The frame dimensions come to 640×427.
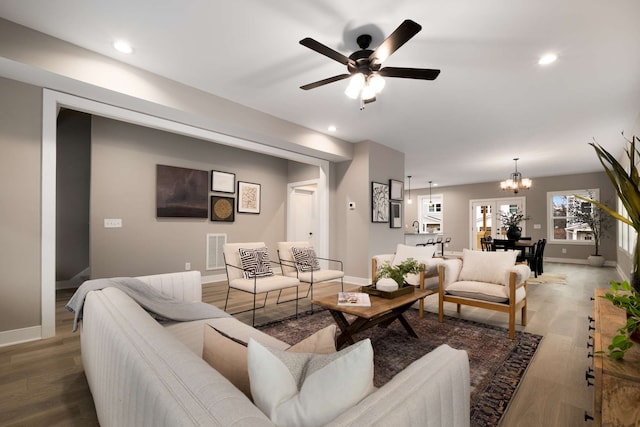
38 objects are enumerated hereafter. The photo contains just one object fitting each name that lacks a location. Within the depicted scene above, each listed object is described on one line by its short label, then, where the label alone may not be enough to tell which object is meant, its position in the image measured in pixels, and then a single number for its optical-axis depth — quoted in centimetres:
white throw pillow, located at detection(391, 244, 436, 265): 404
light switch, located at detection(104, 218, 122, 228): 439
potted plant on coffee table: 294
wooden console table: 93
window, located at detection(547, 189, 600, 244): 842
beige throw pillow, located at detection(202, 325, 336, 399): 97
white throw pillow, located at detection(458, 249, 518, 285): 336
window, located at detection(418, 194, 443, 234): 1144
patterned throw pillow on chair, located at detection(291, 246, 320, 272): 402
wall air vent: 548
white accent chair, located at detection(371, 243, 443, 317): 371
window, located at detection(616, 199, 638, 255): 484
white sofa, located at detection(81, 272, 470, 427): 66
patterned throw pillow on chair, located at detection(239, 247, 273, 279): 350
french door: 974
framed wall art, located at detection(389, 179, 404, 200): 592
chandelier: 731
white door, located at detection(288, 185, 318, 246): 680
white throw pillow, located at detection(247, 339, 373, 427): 74
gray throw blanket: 189
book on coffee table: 256
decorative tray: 278
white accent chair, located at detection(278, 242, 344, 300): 380
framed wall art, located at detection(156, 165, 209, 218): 489
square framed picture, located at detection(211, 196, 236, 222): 554
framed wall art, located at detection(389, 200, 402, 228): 592
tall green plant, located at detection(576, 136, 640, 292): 121
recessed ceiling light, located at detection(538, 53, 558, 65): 273
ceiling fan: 217
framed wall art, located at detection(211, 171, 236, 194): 553
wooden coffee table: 242
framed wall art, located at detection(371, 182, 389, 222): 545
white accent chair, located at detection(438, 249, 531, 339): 302
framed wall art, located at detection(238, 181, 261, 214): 596
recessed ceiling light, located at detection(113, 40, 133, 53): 261
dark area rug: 196
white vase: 279
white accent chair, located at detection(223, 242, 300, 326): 325
